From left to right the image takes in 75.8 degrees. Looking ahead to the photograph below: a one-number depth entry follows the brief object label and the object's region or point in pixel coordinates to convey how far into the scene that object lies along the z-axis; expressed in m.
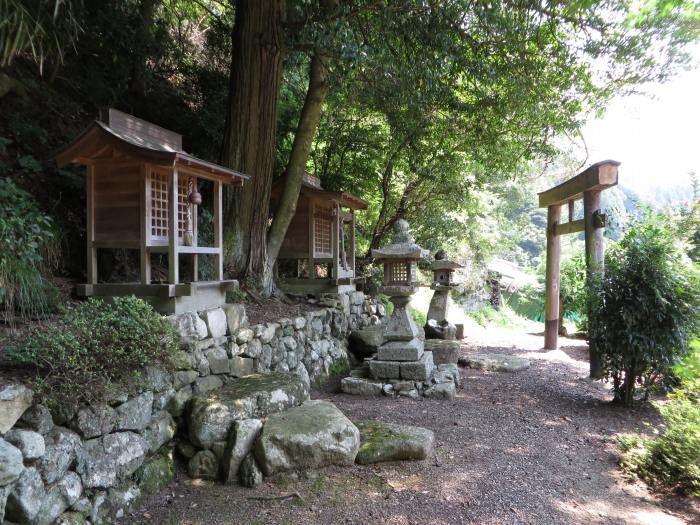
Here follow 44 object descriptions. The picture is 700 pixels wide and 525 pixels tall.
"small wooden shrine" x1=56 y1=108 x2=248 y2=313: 4.05
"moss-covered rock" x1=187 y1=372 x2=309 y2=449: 3.71
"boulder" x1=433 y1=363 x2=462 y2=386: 6.37
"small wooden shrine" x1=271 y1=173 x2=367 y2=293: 7.60
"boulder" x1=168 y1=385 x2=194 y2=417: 3.83
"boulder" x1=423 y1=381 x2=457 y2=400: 6.04
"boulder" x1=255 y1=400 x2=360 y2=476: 3.55
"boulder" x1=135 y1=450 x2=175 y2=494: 3.32
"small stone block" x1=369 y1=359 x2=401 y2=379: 6.28
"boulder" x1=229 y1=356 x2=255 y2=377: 4.81
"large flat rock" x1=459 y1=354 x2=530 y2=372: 7.87
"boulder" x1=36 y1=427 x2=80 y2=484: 2.63
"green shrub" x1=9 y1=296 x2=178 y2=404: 2.84
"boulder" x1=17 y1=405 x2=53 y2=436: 2.63
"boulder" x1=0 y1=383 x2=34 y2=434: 2.47
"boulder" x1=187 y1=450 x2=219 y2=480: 3.61
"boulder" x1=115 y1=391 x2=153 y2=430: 3.23
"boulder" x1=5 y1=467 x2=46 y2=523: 2.44
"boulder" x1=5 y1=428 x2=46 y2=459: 2.49
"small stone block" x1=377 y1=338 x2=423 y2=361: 6.38
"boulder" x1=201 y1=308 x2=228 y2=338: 4.57
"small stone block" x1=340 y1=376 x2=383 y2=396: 6.13
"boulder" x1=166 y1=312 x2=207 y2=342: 4.13
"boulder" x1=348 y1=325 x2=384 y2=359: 8.02
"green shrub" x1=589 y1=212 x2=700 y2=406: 5.31
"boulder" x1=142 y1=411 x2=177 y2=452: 3.50
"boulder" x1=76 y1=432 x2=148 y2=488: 2.92
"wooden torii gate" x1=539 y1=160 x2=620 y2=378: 6.99
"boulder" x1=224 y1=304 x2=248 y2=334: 4.94
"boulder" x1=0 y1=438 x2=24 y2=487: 2.34
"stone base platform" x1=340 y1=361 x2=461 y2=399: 6.08
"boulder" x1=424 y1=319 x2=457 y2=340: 9.84
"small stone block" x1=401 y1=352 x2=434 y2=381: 6.22
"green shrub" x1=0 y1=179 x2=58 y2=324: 3.58
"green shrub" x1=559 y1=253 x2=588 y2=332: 6.28
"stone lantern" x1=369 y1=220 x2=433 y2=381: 6.28
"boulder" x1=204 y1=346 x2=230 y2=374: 4.51
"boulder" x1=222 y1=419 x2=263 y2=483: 3.54
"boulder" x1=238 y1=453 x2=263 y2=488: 3.46
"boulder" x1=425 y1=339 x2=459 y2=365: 7.85
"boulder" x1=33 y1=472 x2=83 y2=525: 2.58
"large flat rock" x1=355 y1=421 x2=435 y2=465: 3.86
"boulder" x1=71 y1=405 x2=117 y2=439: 2.92
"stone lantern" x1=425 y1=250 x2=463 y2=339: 10.22
